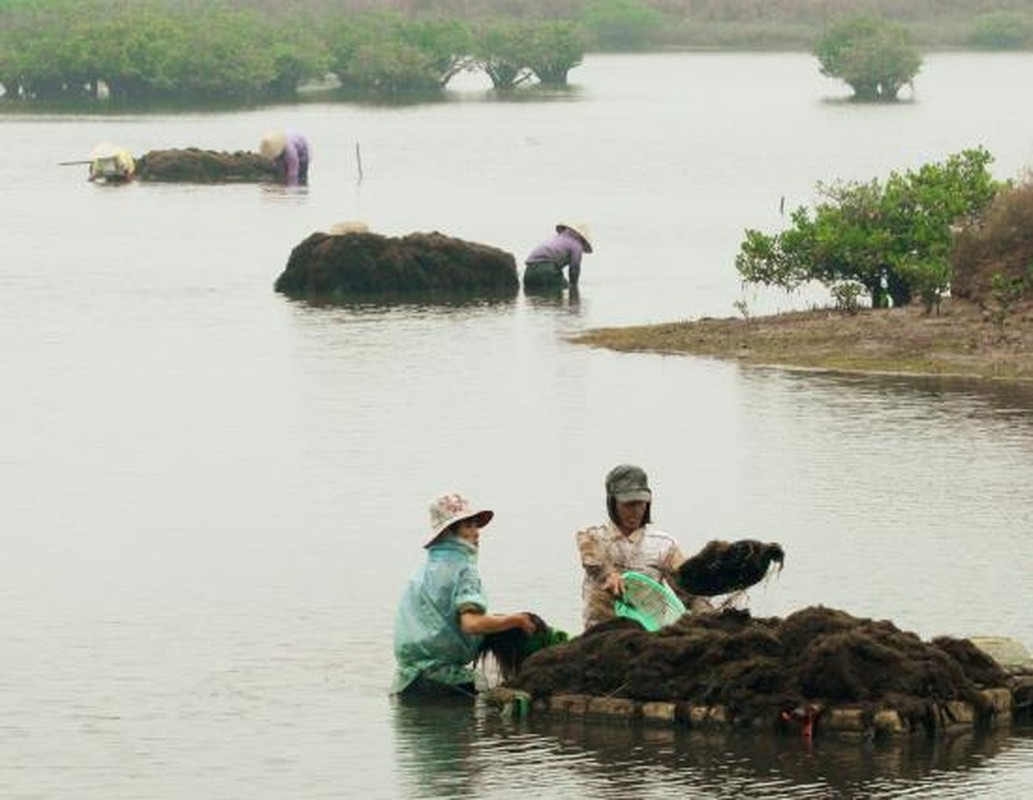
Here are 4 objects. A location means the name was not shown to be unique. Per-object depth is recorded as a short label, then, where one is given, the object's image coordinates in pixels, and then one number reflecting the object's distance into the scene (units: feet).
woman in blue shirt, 60.23
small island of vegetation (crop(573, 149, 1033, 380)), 115.03
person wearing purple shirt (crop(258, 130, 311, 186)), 224.53
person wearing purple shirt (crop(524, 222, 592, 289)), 146.61
